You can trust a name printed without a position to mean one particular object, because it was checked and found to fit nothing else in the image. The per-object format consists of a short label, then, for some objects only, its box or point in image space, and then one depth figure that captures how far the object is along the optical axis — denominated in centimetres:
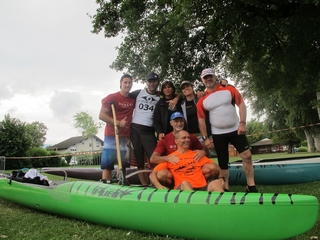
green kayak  209
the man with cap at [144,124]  415
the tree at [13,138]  2206
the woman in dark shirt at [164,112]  402
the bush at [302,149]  3963
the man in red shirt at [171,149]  313
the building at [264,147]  5382
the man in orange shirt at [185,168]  304
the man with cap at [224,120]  380
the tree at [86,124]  4709
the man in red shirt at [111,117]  434
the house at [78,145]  5503
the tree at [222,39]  574
